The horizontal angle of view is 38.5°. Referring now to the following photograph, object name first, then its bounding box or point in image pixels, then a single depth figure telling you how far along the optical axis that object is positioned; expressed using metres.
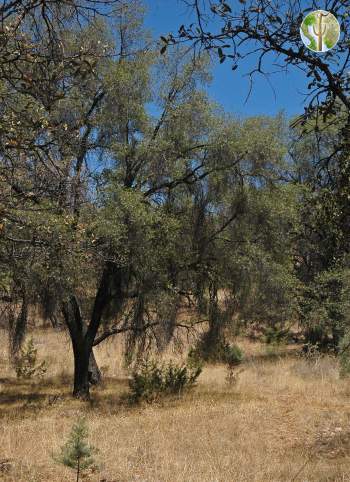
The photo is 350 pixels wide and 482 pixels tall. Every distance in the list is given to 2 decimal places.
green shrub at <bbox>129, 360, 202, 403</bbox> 13.02
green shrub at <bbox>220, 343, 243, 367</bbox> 20.19
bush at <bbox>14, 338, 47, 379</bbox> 16.73
